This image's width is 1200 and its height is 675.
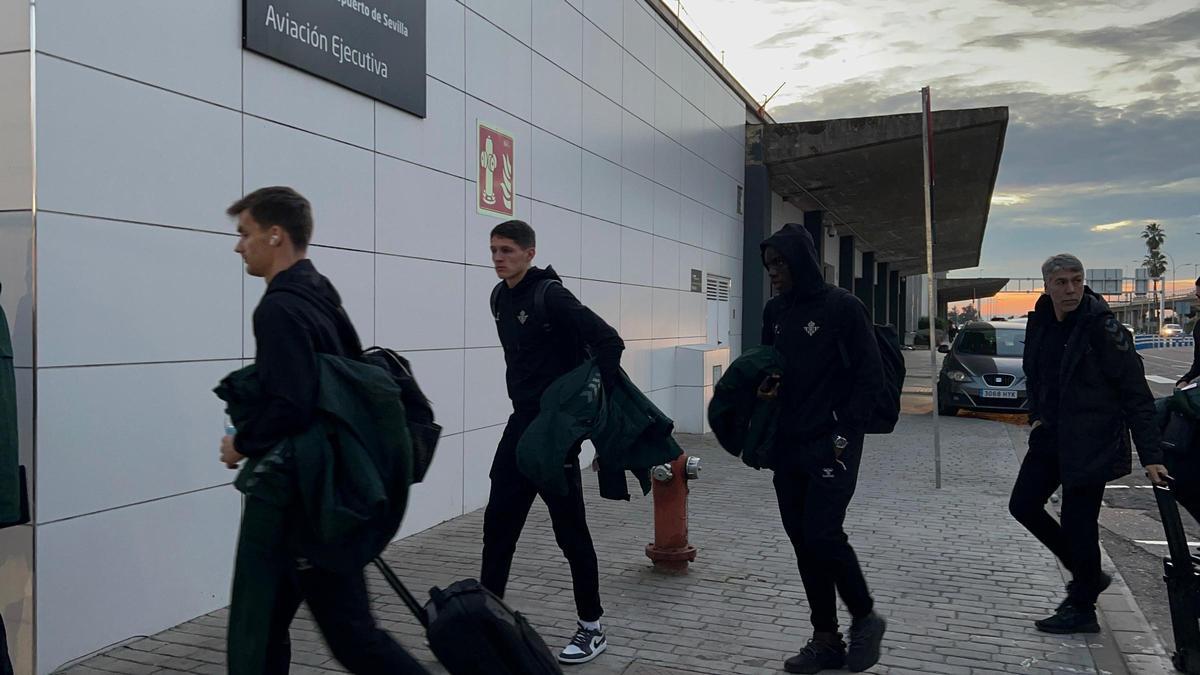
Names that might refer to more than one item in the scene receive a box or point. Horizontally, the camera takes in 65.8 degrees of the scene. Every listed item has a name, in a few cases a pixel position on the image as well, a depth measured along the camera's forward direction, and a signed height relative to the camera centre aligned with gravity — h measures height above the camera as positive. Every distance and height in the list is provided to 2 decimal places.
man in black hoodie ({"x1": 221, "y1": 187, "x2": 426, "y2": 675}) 2.52 -0.12
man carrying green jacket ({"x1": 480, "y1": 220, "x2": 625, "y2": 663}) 4.15 -0.20
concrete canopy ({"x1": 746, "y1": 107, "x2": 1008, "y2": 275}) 17.45 +3.73
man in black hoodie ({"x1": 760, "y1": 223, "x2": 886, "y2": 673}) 3.94 -0.40
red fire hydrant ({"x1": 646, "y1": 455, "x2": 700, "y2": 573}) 5.79 -1.17
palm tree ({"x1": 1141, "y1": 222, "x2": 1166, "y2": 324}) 126.94 +12.07
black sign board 5.54 +1.92
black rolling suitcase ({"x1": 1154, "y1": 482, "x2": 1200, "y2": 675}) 4.12 -1.12
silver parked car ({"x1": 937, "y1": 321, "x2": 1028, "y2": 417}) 15.27 -0.57
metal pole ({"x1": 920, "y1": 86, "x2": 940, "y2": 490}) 8.40 +1.07
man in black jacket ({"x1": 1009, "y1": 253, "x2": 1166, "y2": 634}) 4.36 -0.40
